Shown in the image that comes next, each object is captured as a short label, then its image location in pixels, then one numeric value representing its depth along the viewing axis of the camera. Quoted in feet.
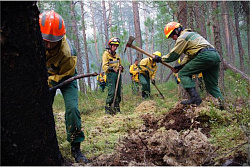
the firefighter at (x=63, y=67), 7.98
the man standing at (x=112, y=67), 19.63
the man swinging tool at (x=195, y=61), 13.47
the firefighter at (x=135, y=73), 31.91
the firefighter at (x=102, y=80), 41.34
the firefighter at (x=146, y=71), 27.49
